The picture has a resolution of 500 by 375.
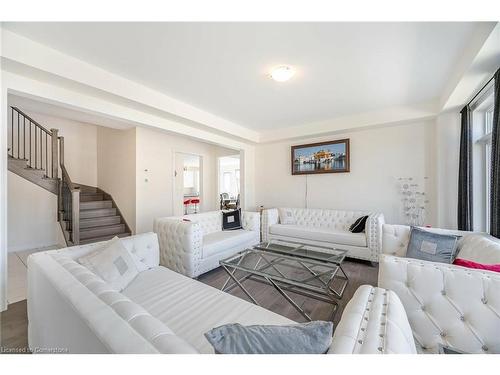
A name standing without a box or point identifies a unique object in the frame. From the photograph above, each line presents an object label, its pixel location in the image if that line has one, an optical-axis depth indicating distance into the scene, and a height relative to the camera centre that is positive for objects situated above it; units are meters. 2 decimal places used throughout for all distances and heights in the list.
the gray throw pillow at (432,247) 1.86 -0.56
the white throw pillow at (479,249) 1.46 -0.49
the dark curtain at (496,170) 1.81 +0.16
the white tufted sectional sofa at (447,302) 1.02 -0.62
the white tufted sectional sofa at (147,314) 0.71 -0.55
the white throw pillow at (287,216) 4.36 -0.62
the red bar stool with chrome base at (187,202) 7.77 -0.58
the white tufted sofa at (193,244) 2.59 -0.80
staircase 3.44 +0.02
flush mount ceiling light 2.22 +1.27
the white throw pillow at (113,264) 1.53 -0.60
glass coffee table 2.18 -0.88
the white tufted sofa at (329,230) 3.14 -0.76
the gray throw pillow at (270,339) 0.66 -0.50
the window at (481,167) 2.54 +0.26
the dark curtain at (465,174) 2.61 +0.18
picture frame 4.15 +0.65
